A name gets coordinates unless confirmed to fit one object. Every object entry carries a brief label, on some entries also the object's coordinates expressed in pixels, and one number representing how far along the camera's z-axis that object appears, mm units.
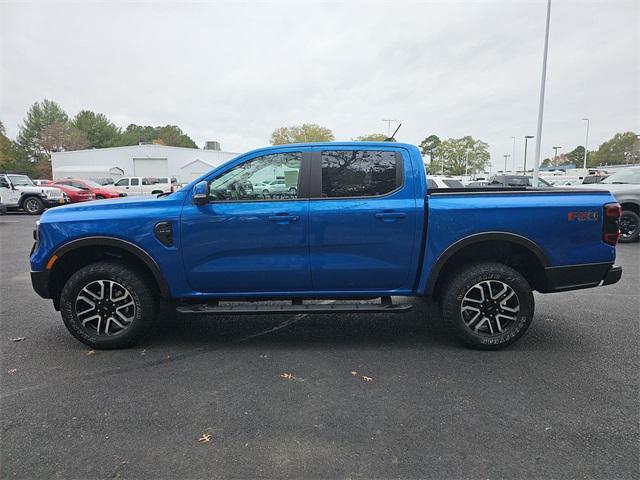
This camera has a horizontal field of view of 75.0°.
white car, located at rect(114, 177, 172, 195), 26344
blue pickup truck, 3783
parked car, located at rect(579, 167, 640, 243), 10062
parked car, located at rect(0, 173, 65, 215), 17828
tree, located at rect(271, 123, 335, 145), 61353
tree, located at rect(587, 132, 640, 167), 89175
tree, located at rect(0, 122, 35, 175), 63125
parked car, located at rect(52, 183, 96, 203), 19989
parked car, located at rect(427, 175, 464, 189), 12830
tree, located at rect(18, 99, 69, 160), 73000
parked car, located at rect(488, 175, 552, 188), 21203
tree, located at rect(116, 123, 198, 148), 98481
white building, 47688
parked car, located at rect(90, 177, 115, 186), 30067
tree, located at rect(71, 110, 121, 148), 79625
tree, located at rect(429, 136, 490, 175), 99812
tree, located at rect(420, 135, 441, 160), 116438
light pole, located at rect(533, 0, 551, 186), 18406
